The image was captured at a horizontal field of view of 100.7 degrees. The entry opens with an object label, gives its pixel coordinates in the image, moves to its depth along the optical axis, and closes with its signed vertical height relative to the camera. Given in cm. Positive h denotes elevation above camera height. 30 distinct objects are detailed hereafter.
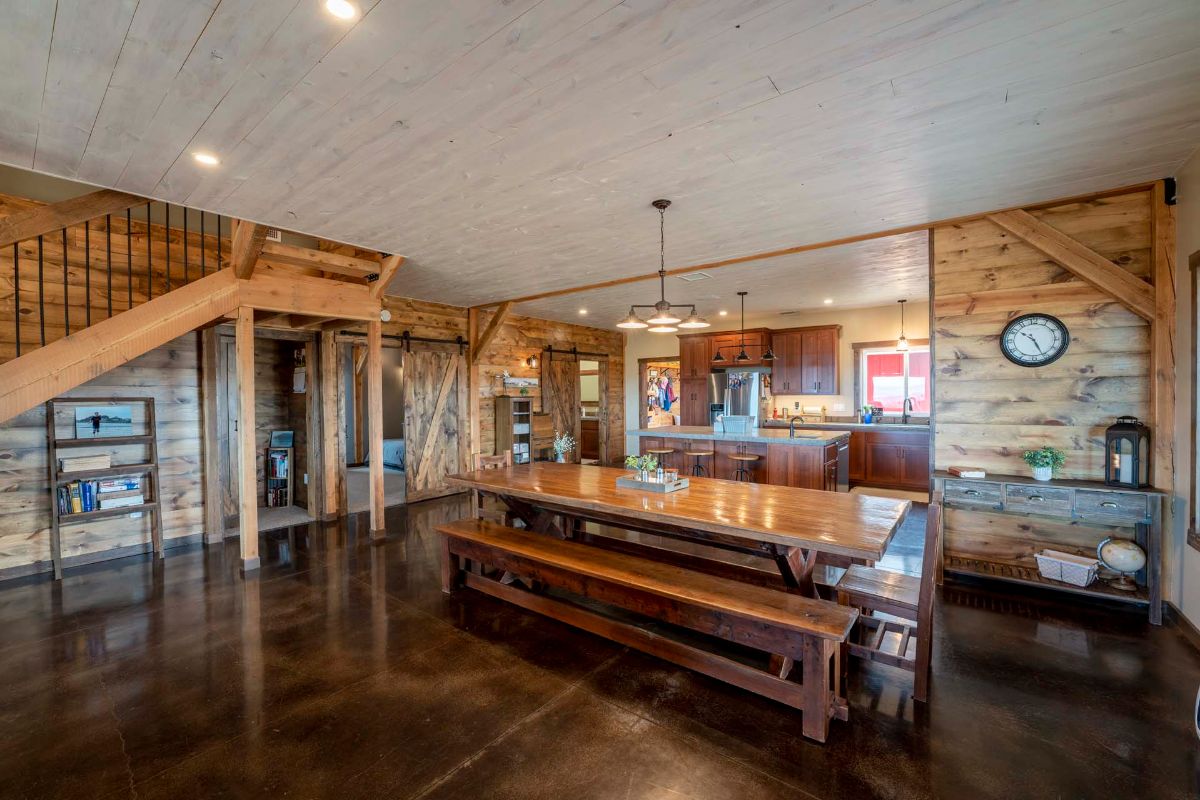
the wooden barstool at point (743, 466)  612 -91
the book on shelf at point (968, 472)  364 -61
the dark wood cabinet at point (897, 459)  721 -102
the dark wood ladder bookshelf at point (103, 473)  400 -64
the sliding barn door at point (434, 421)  674 -36
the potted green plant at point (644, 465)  339 -49
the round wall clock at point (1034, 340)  355 +36
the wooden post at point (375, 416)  507 -20
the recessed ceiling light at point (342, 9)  169 +134
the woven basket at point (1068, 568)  336 -123
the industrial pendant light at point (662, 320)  381 +60
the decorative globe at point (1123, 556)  320 -109
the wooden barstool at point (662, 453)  678 -82
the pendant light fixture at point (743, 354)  807 +67
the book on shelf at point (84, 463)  408 -53
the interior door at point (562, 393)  879 +3
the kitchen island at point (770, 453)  574 -75
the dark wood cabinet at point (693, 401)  930 -15
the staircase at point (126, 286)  329 +98
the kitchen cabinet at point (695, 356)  930 +71
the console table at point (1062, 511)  308 -81
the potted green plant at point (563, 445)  866 -90
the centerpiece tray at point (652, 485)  327 -61
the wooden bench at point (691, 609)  212 -109
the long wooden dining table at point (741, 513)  230 -65
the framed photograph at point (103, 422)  425 -20
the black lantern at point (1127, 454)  321 -43
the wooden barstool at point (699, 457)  642 -84
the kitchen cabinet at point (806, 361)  833 +53
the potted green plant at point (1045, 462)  342 -50
